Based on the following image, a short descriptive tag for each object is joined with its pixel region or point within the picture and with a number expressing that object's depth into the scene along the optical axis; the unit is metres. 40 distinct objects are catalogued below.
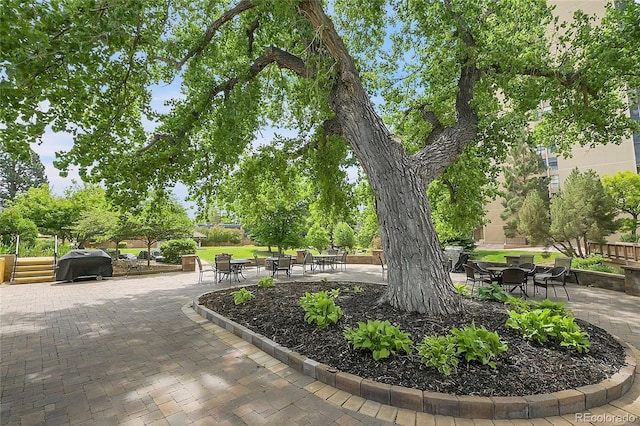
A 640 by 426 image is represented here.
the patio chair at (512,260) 9.80
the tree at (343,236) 20.58
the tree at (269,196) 8.12
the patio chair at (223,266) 9.57
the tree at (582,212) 17.06
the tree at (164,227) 12.38
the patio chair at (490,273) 7.42
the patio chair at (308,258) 13.37
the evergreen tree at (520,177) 26.82
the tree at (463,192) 8.10
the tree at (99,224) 12.55
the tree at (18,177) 43.66
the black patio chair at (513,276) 6.80
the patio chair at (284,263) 10.39
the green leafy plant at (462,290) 6.14
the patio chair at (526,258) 9.49
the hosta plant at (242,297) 5.98
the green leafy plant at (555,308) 4.21
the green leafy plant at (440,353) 3.03
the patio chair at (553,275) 7.06
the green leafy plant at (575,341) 3.40
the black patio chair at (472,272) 7.77
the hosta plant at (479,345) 3.10
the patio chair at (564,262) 8.34
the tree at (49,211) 17.03
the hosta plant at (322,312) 4.27
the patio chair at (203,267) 10.54
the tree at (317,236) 18.02
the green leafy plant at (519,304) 4.68
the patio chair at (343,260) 13.61
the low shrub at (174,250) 15.37
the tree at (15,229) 14.90
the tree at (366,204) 10.28
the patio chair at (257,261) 11.92
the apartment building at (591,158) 25.30
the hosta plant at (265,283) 7.34
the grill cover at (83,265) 10.24
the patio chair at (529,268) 7.59
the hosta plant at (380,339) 3.32
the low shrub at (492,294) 5.59
